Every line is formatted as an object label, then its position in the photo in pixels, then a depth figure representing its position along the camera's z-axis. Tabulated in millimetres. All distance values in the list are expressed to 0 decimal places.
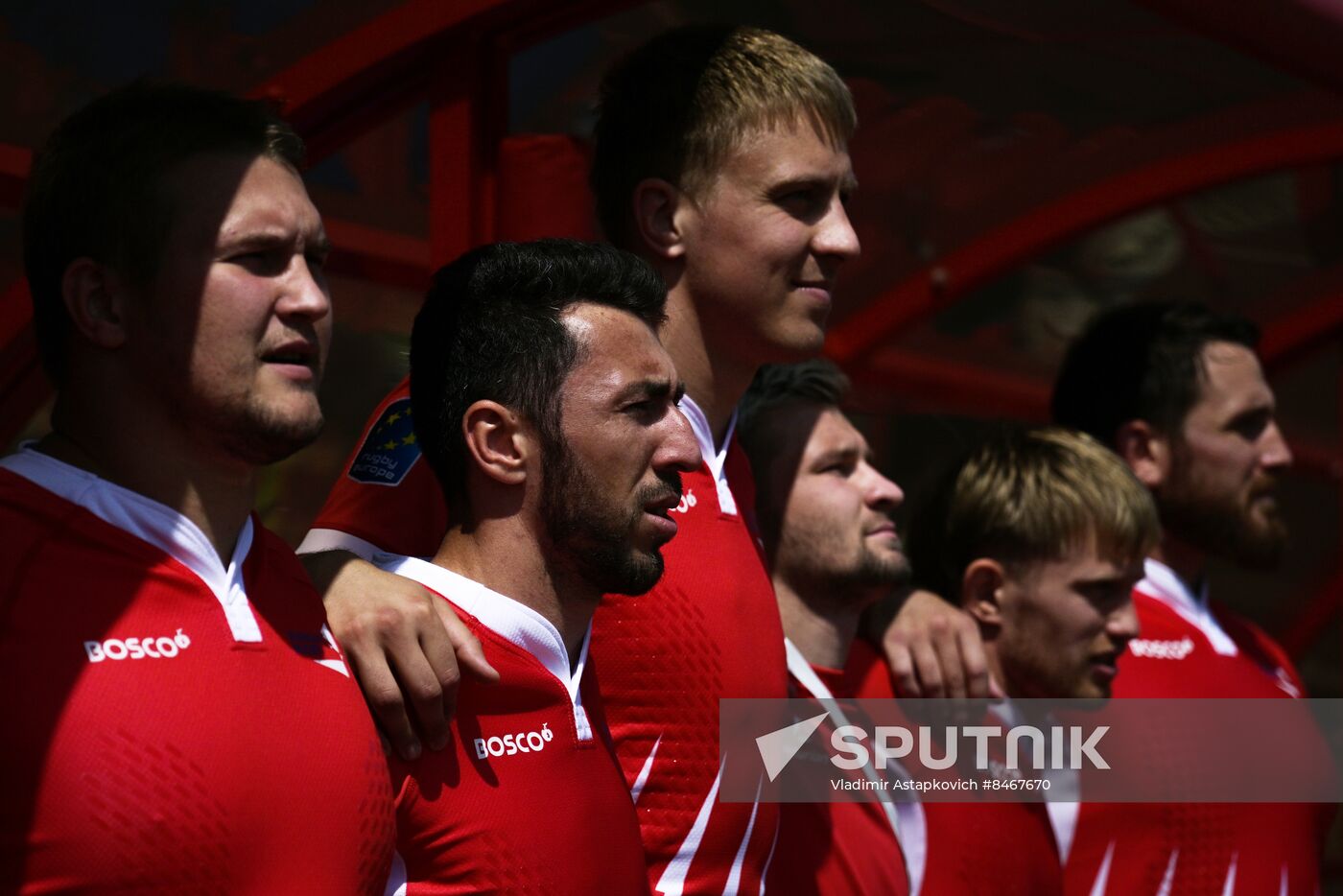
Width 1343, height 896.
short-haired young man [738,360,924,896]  3473
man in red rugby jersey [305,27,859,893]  2869
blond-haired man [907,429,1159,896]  4059
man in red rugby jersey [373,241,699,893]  2480
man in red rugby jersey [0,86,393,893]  2094
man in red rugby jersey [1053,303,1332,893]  4176
